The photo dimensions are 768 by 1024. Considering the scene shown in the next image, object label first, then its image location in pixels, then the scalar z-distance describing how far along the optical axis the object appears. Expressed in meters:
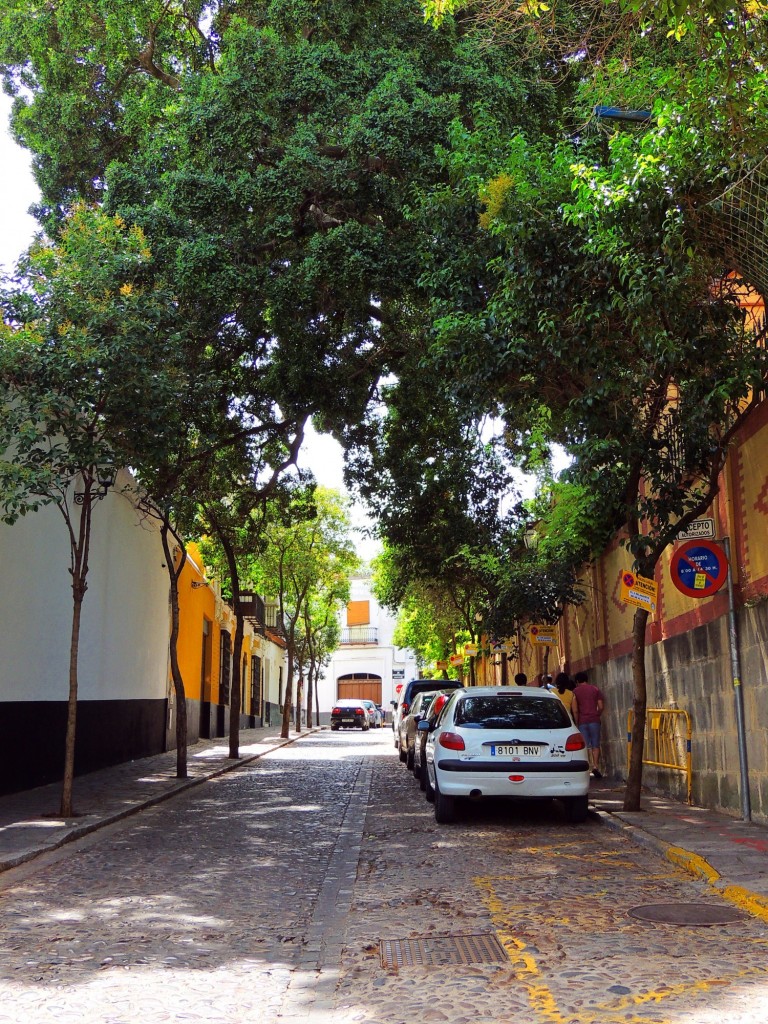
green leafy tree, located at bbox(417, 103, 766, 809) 8.81
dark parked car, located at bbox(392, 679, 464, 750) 22.96
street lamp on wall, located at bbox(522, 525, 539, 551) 23.21
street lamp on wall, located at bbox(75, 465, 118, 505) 11.13
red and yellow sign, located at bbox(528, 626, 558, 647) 20.73
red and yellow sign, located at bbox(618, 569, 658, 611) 11.05
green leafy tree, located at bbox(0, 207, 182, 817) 10.58
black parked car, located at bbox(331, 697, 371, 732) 48.81
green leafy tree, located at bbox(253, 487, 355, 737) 33.72
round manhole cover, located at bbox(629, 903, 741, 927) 6.23
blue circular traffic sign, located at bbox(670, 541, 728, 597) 10.64
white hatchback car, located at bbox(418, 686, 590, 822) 10.96
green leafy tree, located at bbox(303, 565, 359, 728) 36.97
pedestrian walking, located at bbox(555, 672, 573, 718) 16.66
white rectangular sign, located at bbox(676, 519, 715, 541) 10.84
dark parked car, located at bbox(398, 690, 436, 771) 19.20
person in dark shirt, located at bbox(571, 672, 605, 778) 15.73
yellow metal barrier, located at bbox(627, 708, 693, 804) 12.35
